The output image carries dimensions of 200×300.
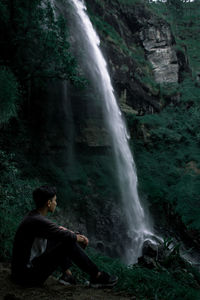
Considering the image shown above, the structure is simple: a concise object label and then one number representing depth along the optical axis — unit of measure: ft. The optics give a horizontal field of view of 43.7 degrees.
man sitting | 7.80
